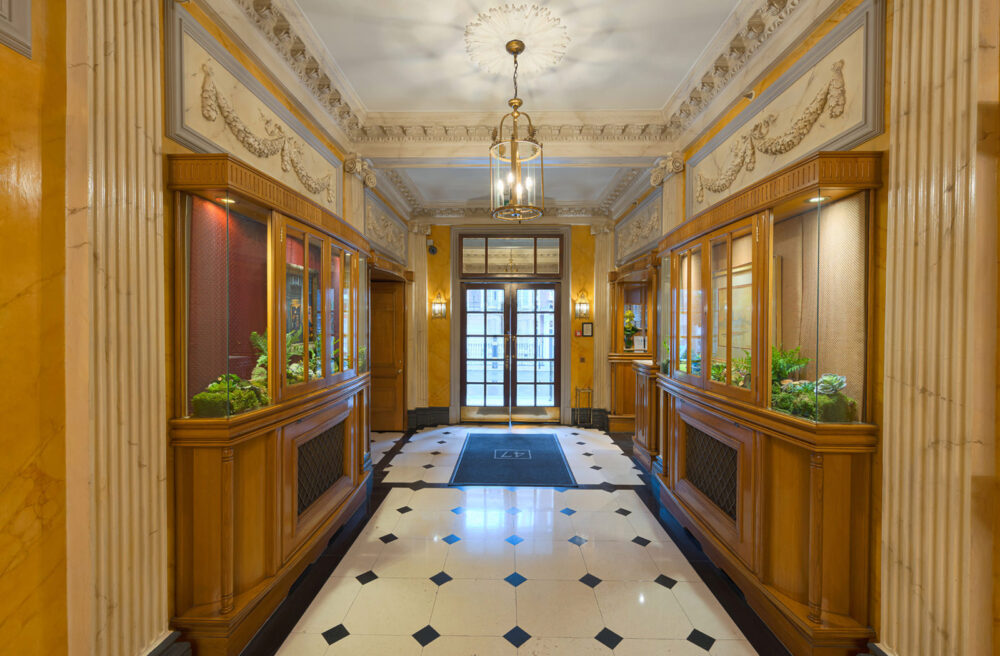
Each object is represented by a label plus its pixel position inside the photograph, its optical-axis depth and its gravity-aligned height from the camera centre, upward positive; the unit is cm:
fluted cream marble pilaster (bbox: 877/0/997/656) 161 -4
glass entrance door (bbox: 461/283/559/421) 738 -50
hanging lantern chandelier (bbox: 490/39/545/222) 321 +132
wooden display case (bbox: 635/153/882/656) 207 -42
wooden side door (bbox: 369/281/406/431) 675 -56
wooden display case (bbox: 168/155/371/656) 211 -42
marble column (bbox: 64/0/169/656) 164 -5
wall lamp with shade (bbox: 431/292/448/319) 733 +26
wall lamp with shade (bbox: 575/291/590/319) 724 +30
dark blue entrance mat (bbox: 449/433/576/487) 473 -182
